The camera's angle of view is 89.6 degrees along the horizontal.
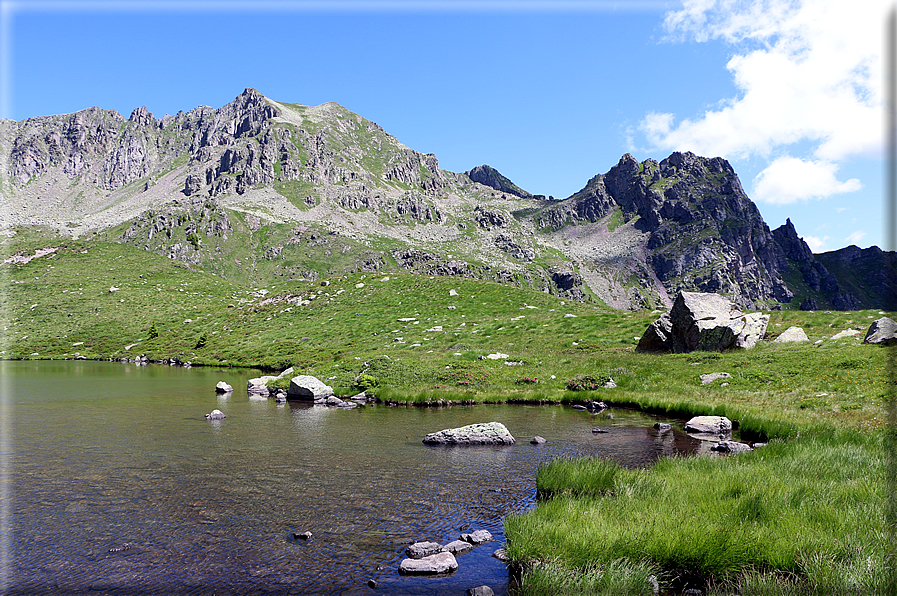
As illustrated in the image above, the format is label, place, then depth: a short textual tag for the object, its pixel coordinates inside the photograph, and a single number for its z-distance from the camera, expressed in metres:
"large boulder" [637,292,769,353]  36.34
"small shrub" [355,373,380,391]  32.03
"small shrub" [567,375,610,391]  30.66
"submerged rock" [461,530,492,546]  10.33
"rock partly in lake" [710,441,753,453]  17.11
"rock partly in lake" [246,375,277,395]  33.84
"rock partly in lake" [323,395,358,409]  29.40
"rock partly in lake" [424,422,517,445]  18.89
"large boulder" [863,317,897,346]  29.22
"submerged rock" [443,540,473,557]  9.89
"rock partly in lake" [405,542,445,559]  9.55
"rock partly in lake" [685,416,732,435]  20.48
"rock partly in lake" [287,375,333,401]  30.89
